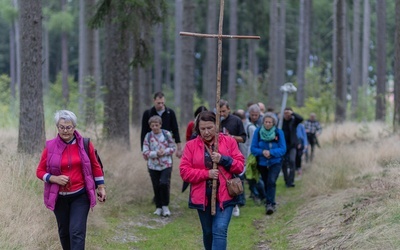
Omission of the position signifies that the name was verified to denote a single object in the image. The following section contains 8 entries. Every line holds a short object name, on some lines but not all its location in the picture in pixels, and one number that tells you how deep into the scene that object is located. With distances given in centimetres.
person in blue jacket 1045
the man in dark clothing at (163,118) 1066
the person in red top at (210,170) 631
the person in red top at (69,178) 620
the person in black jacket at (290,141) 1469
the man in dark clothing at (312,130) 1972
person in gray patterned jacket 1018
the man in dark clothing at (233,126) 1030
